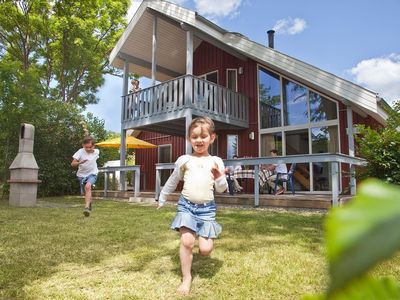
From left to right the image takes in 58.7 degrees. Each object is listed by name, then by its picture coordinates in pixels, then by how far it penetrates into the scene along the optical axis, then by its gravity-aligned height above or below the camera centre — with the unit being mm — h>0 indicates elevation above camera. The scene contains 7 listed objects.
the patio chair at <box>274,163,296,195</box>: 9455 +243
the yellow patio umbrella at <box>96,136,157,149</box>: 14605 +1757
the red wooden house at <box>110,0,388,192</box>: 10398 +2862
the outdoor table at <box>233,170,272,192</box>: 10367 +357
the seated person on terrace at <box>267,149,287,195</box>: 9680 +417
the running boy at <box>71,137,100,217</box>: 6984 +434
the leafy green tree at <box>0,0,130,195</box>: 11453 +6865
